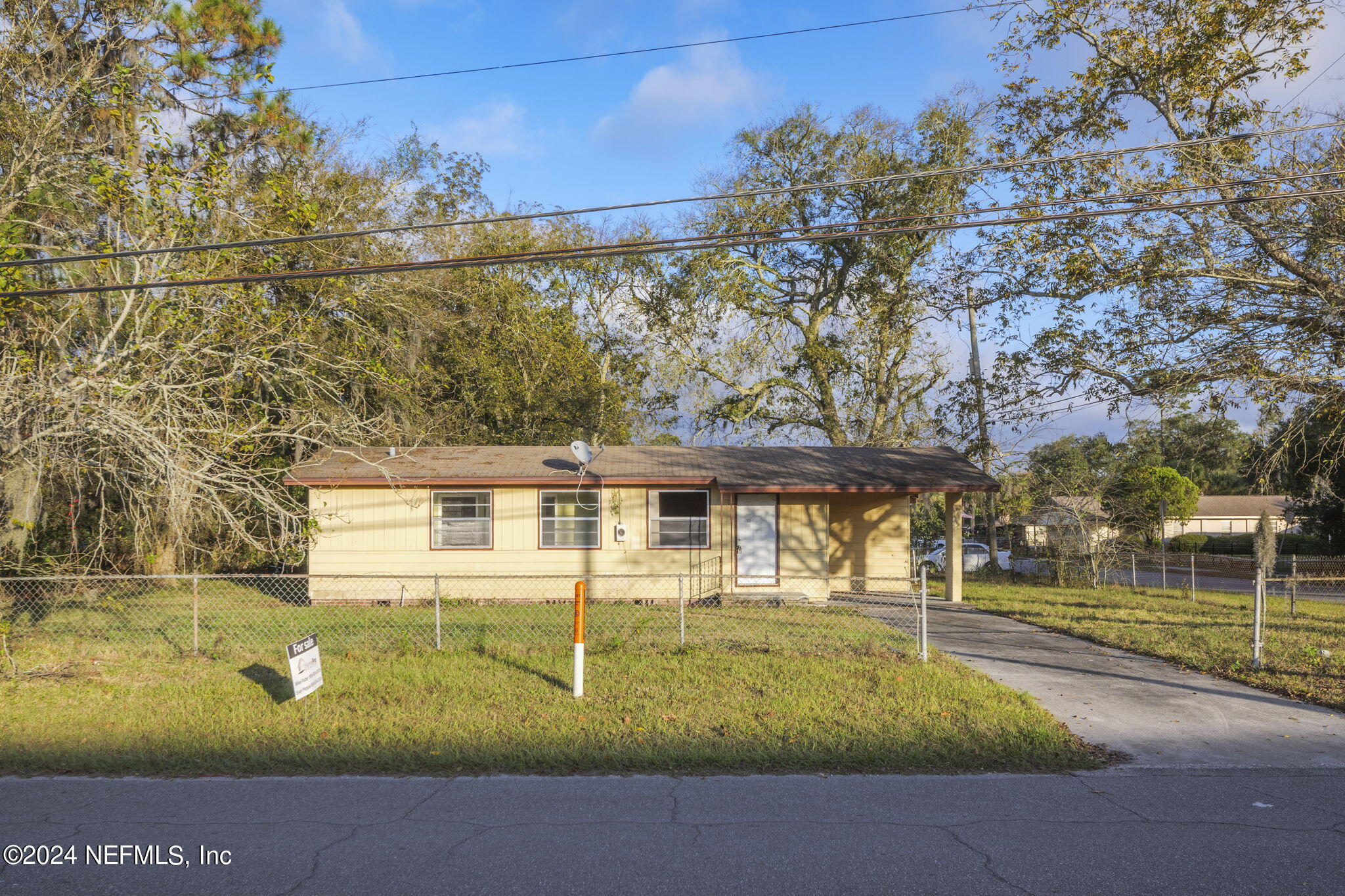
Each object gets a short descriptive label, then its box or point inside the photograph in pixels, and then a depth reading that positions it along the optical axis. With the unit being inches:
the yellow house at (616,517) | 623.5
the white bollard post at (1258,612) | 377.4
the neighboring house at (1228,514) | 1988.2
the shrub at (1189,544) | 1481.5
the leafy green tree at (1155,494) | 1008.2
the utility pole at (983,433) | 828.0
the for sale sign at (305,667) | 286.0
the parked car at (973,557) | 1083.3
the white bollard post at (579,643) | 315.6
